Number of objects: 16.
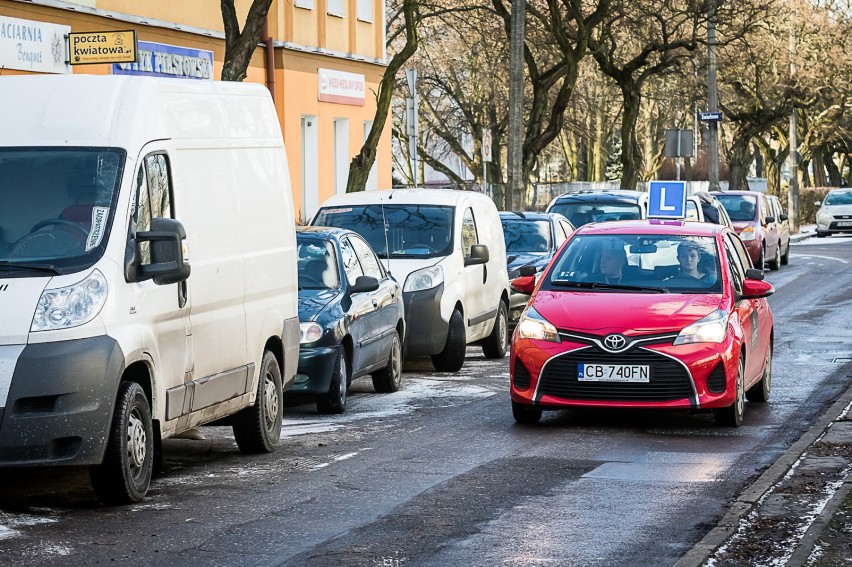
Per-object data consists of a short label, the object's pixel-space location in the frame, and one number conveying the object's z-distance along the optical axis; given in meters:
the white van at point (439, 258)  16.39
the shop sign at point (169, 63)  26.67
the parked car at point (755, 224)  34.50
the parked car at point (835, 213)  54.69
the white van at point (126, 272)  8.31
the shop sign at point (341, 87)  35.72
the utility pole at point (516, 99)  29.62
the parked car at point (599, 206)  25.39
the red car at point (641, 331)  11.91
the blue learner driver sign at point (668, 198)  21.70
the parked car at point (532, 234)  21.45
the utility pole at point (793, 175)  59.22
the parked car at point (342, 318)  13.10
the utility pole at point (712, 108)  45.34
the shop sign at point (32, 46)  22.62
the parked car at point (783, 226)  37.06
